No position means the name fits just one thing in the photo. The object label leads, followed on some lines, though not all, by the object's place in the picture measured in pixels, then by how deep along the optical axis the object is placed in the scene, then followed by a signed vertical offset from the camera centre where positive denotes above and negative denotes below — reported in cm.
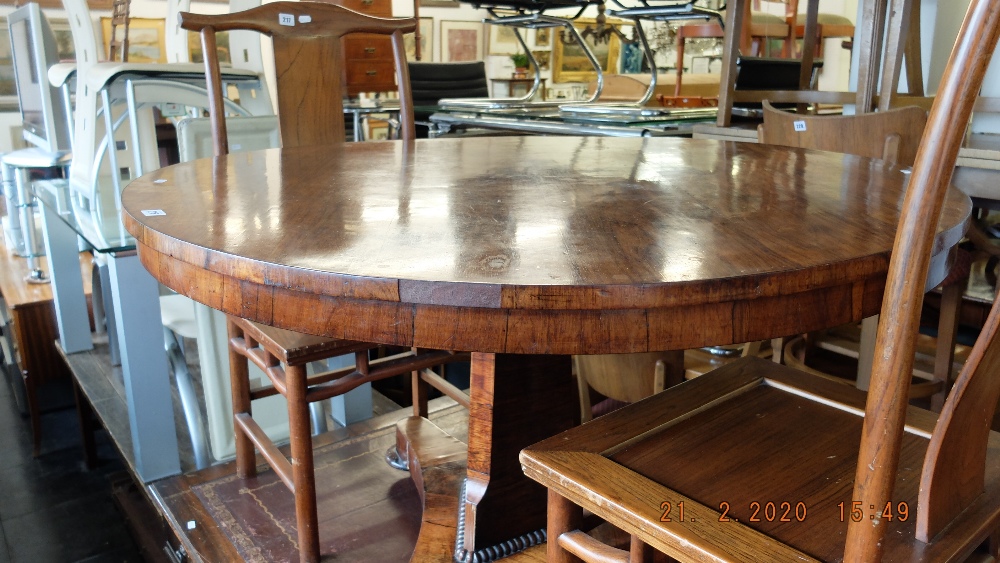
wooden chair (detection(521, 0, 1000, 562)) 56 -40
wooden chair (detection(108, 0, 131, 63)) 540 +49
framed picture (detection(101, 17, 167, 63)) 605 +41
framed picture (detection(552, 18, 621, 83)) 873 +32
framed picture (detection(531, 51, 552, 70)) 860 +33
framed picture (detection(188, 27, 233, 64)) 612 +36
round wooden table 72 -17
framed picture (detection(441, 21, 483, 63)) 802 +50
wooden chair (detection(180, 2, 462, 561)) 147 -12
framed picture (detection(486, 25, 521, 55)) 840 +51
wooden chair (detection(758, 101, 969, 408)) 163 -13
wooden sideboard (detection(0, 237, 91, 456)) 306 -94
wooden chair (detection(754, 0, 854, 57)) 625 +47
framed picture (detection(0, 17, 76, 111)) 554 +21
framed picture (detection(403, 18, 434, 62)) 782 +49
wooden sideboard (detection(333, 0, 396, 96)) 526 +21
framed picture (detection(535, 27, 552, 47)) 858 +55
